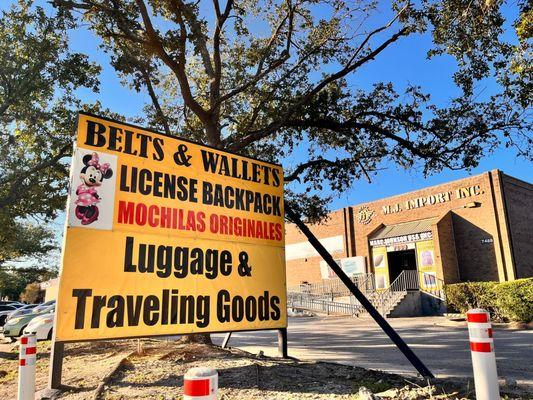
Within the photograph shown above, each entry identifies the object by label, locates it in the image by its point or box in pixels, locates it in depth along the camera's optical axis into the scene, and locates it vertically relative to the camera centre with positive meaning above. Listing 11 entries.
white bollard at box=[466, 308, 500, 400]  3.83 -0.52
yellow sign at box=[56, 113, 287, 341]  5.10 +0.81
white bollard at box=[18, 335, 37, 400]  5.04 -0.73
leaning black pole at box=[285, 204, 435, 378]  6.03 -0.05
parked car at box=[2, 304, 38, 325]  20.05 -0.27
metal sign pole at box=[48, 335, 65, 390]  5.54 -0.80
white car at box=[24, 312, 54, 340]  13.73 -0.69
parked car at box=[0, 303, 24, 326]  27.05 -0.18
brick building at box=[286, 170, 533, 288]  23.88 +3.97
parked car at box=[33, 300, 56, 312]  18.01 -0.01
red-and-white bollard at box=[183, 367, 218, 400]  2.06 -0.39
